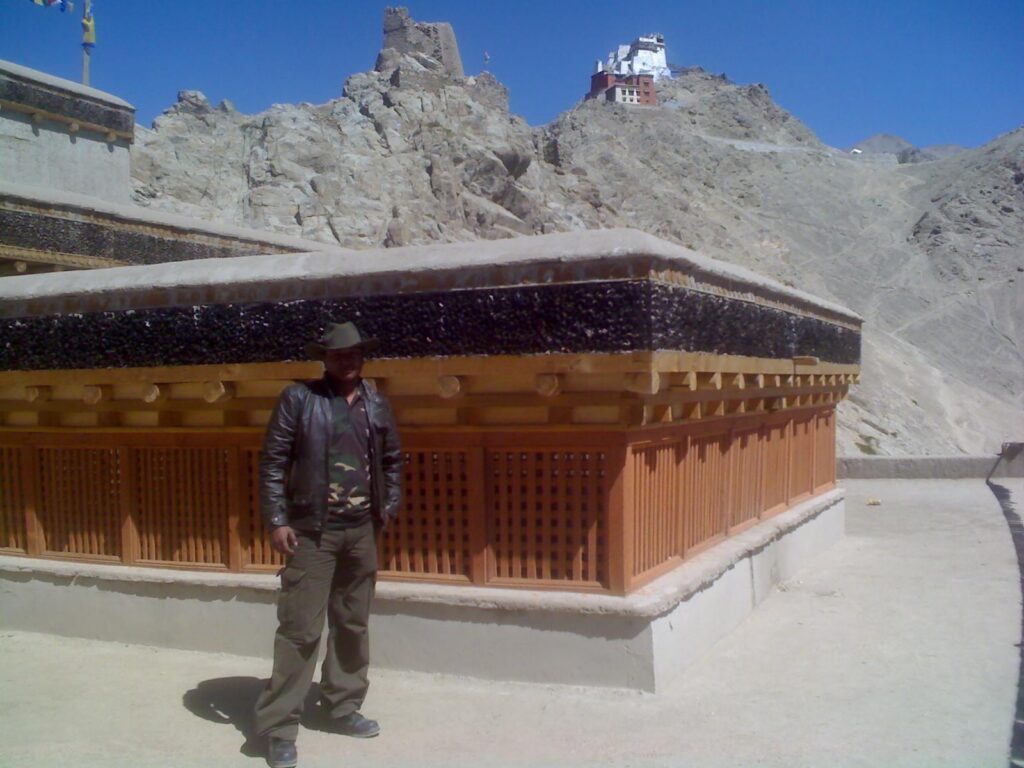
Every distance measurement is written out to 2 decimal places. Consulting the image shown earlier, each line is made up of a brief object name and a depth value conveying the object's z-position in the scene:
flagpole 18.47
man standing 5.12
